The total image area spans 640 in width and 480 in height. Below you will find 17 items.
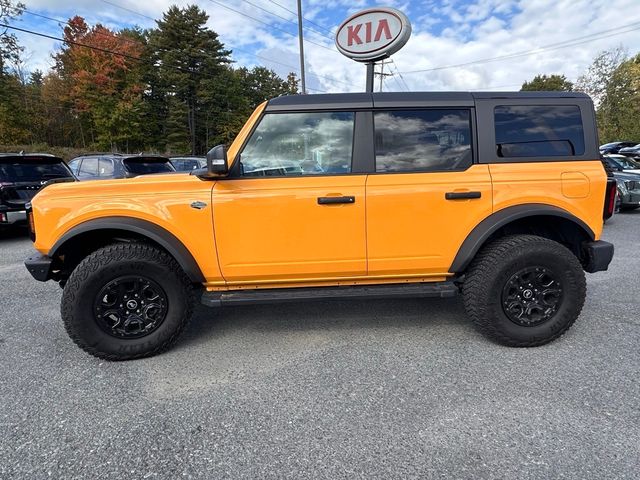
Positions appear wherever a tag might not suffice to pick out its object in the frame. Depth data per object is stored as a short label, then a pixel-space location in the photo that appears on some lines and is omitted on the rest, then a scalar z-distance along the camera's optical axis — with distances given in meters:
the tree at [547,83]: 51.22
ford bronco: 2.80
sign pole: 5.87
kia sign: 6.23
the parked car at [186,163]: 11.28
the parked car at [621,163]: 10.81
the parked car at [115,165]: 8.23
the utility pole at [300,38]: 17.48
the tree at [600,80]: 27.95
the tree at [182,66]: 37.75
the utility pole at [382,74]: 41.90
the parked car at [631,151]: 16.48
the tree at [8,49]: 27.27
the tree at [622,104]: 27.03
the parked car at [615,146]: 19.73
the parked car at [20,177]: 6.79
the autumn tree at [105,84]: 33.66
